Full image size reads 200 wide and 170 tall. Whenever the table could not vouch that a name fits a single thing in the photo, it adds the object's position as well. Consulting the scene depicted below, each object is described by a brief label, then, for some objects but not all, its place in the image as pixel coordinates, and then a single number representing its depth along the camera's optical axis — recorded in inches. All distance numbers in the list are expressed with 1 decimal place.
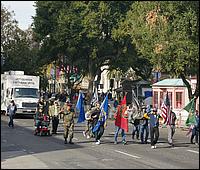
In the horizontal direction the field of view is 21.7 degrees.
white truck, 1501.0
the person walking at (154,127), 791.7
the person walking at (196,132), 900.3
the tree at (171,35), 1151.6
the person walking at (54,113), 987.3
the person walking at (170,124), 827.4
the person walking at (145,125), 864.7
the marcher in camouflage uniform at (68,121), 812.0
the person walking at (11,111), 1159.6
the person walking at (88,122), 880.8
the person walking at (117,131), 844.6
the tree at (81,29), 1975.9
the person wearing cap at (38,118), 956.0
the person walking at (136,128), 927.0
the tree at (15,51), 2297.0
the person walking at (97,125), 837.2
